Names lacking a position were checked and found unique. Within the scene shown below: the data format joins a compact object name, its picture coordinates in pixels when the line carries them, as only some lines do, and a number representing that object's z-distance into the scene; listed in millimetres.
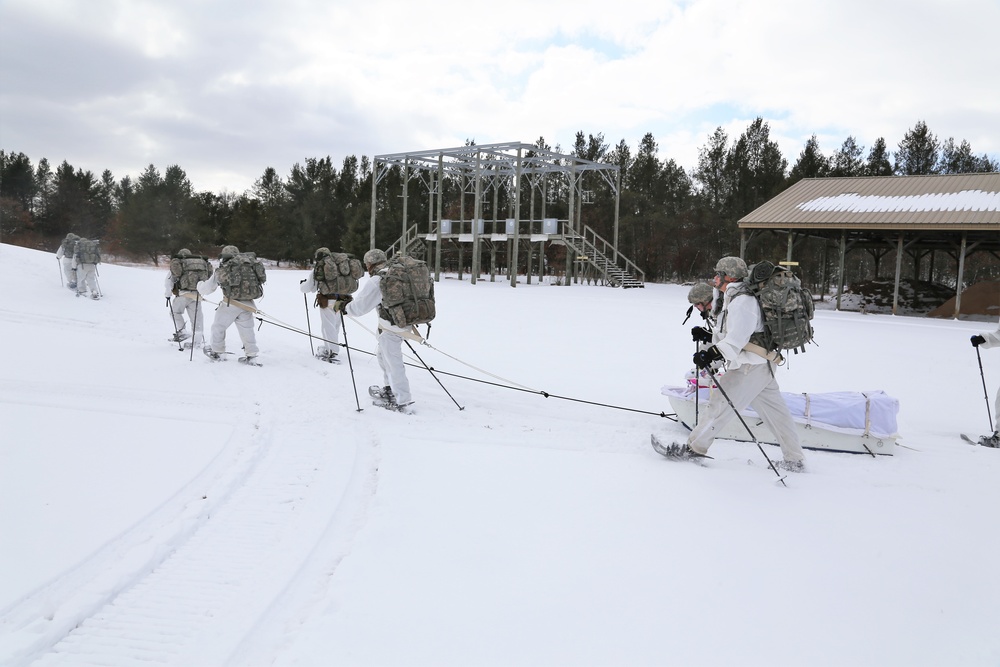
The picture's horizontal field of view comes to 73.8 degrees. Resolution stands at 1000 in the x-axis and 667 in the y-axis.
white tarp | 5949
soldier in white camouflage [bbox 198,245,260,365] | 9430
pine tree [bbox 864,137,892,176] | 37594
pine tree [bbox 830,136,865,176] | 37884
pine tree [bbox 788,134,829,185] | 36438
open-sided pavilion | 18056
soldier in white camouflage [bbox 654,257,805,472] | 5078
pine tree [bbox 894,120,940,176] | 37344
